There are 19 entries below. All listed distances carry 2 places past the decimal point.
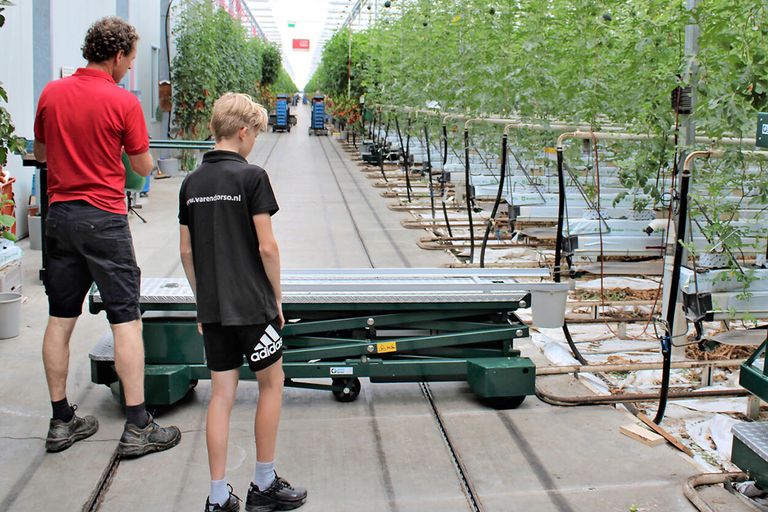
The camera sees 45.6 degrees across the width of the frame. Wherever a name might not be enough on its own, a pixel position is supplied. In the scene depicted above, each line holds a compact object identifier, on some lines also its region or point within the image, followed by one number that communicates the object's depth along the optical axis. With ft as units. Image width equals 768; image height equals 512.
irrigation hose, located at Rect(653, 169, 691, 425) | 13.64
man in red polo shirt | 12.15
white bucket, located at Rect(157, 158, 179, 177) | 51.85
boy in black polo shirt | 10.02
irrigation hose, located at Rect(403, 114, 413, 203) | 42.12
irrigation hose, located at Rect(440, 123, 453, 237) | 31.49
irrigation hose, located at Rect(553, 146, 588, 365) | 17.20
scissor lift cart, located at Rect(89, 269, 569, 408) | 13.94
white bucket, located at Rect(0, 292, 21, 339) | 18.01
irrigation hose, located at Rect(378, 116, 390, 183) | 52.40
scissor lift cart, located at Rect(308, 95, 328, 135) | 101.60
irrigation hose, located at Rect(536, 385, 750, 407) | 14.73
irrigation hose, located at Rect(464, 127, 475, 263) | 26.48
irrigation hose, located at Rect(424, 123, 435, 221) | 35.86
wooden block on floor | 13.10
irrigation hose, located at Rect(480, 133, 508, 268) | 22.93
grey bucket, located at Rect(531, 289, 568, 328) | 14.69
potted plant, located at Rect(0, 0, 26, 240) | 16.38
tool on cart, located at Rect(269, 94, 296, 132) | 103.91
